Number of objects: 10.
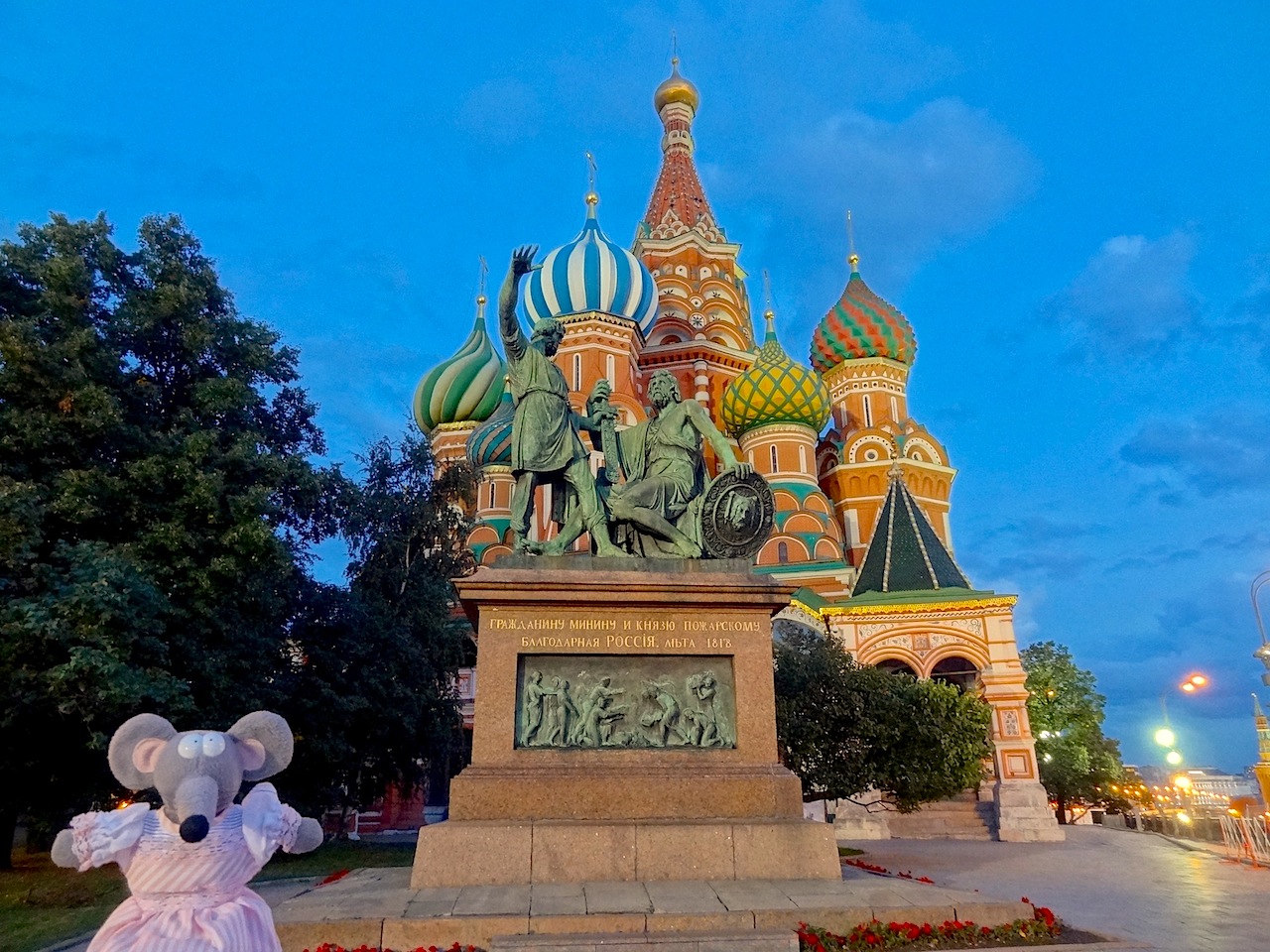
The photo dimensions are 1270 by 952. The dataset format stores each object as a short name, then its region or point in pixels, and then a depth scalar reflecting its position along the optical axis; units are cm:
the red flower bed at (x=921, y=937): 593
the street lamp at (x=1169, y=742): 2855
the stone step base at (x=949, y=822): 2325
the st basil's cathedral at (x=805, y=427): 2514
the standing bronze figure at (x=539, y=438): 962
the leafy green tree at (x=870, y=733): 1616
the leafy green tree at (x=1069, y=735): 3288
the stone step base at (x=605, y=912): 601
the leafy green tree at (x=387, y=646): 1642
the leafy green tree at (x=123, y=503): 1052
